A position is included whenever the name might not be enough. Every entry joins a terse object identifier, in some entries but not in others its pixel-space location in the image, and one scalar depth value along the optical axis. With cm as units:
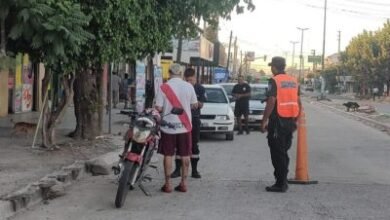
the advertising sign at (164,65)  3243
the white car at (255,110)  2178
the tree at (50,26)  865
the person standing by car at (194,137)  1041
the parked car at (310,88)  12982
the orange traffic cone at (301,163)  1041
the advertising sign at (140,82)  1894
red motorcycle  822
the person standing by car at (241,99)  2002
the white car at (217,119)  1778
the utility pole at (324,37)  6535
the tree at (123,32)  1209
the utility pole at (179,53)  2704
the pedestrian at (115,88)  2921
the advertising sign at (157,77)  1959
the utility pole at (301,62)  13116
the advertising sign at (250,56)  13960
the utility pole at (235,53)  11474
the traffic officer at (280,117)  972
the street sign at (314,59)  10832
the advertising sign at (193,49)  4062
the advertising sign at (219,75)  5375
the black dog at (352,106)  3972
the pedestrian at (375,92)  7381
